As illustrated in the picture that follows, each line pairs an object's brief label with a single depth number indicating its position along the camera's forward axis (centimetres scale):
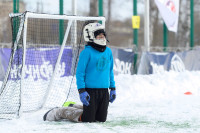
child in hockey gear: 1211
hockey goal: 1370
